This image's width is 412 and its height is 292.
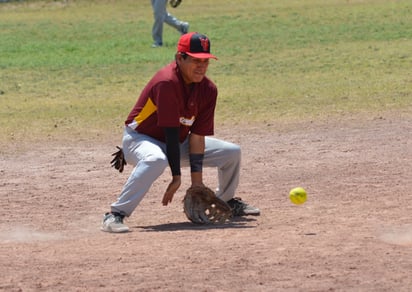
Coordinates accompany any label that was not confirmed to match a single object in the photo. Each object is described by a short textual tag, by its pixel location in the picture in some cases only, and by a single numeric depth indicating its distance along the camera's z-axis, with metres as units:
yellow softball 17.02
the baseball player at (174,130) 15.67
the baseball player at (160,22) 42.22
